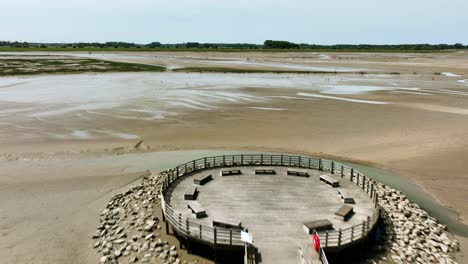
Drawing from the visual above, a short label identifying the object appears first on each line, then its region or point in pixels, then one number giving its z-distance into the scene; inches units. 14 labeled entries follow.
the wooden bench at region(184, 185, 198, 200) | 610.3
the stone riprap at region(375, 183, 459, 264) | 515.8
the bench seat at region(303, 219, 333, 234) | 506.6
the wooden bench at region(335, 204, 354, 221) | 551.5
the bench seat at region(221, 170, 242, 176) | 732.0
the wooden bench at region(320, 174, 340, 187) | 676.7
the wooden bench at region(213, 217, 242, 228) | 511.5
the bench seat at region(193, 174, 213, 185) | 679.9
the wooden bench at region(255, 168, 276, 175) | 750.5
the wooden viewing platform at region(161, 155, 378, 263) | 489.1
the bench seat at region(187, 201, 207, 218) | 546.3
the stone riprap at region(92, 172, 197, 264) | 517.3
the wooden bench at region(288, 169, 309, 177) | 735.1
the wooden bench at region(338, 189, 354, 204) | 604.1
